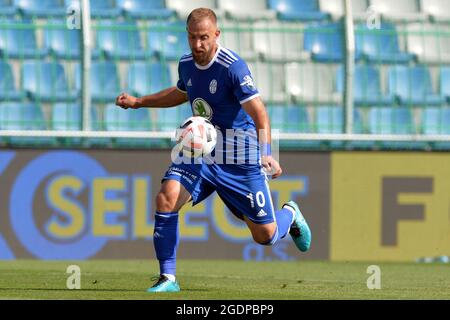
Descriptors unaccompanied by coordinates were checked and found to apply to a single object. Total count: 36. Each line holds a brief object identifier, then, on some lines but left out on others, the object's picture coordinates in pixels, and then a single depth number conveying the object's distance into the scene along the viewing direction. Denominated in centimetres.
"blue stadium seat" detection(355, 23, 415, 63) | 1491
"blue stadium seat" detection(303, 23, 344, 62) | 1436
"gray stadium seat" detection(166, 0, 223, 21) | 1526
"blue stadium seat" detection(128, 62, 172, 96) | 1445
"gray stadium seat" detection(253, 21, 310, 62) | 1464
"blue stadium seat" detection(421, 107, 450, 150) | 1491
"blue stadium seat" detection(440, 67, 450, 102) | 1530
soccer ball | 909
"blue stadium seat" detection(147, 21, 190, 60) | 1447
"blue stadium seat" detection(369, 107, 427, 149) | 1470
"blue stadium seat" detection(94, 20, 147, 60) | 1430
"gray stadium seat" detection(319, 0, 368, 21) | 1585
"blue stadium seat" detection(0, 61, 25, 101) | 1406
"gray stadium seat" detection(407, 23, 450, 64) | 1504
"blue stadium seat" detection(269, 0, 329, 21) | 1542
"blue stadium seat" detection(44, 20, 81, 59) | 1409
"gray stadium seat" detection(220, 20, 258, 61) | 1444
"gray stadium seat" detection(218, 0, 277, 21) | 1511
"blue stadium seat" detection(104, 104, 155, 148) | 1403
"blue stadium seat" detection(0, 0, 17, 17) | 1479
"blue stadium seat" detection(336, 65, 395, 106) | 1469
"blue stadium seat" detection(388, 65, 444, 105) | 1499
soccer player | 898
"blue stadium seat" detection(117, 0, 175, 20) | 1495
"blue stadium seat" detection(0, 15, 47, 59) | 1413
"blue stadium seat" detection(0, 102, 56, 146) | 1389
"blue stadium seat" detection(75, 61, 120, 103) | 1417
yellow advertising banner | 1405
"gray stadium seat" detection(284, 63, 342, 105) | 1452
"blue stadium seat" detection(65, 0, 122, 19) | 1479
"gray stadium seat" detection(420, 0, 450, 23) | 1633
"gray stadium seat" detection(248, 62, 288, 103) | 1444
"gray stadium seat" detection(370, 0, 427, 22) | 1603
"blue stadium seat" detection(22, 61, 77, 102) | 1409
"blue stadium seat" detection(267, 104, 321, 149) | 1434
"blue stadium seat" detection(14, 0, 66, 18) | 1455
